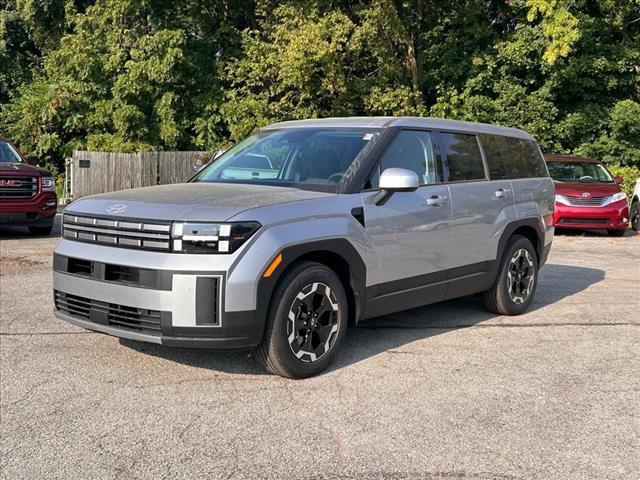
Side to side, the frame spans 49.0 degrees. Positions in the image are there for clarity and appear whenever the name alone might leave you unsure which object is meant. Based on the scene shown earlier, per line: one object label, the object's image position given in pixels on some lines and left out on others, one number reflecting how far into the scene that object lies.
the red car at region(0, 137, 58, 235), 12.21
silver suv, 4.26
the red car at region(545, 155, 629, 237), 14.12
